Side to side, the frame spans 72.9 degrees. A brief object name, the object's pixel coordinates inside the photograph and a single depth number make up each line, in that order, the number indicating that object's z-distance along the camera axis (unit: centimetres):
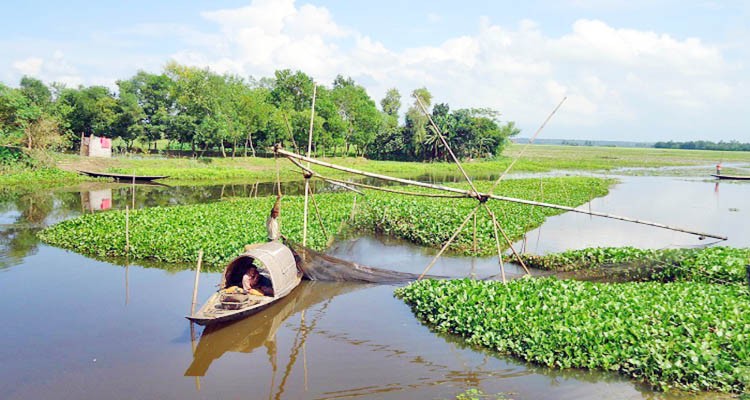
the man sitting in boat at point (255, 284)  1077
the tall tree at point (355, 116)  5834
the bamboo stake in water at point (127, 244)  1464
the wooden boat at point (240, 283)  955
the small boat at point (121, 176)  3347
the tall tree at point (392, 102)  9131
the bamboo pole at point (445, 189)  1081
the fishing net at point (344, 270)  1248
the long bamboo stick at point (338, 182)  1200
